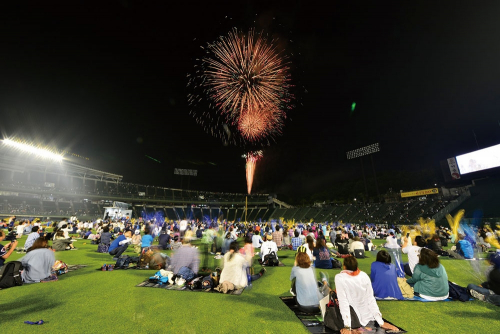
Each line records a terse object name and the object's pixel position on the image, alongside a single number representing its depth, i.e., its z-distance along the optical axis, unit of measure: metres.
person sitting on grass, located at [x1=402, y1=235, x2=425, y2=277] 6.97
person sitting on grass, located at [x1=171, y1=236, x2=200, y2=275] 7.12
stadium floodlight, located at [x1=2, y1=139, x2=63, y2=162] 38.72
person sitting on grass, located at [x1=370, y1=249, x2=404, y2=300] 5.32
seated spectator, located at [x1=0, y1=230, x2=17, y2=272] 7.13
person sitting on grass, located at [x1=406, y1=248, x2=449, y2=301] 5.26
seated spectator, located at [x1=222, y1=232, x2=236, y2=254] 11.67
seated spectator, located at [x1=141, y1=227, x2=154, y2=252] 11.16
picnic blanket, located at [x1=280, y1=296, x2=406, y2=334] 3.87
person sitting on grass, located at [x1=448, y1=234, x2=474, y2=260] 10.81
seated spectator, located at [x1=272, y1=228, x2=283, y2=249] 15.07
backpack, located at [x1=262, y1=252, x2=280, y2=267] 10.15
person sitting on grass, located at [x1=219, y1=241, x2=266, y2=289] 6.36
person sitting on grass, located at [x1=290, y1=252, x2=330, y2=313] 4.80
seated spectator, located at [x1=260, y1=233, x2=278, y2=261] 10.37
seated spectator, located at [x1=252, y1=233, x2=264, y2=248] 14.26
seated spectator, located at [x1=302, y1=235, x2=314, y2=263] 9.69
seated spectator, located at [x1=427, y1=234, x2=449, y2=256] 11.11
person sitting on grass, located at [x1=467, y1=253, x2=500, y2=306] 5.08
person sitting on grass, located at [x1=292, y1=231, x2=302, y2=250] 13.96
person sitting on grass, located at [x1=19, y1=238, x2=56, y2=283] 6.67
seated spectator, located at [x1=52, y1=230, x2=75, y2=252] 12.80
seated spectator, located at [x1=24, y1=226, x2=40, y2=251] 9.97
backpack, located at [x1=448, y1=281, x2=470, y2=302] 5.38
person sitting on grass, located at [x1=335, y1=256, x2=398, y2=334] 3.95
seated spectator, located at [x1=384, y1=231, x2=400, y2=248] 13.42
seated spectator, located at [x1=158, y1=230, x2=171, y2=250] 12.90
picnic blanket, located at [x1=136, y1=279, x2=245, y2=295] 6.22
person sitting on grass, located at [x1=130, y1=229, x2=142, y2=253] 15.30
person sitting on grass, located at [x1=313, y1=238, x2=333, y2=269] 9.44
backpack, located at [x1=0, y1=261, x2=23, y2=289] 6.18
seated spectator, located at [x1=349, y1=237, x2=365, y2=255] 11.56
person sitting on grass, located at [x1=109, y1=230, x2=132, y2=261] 10.62
